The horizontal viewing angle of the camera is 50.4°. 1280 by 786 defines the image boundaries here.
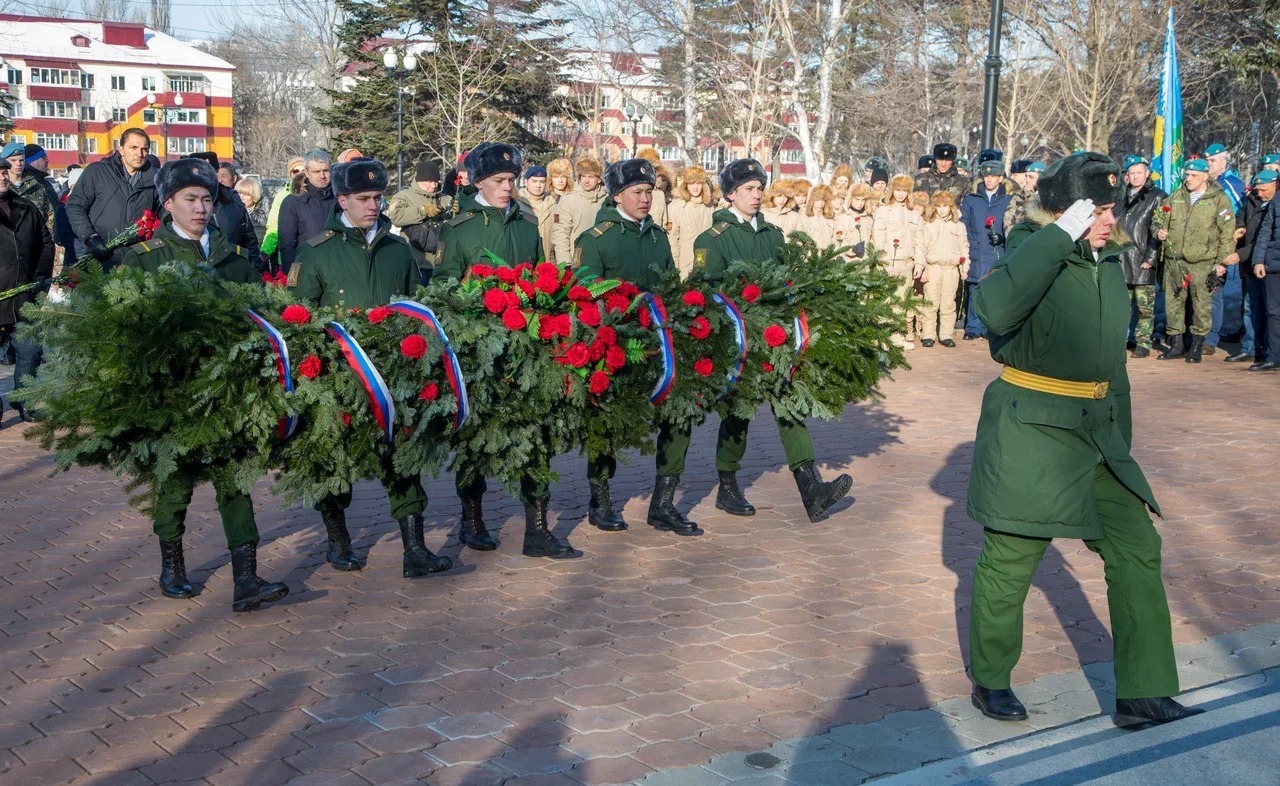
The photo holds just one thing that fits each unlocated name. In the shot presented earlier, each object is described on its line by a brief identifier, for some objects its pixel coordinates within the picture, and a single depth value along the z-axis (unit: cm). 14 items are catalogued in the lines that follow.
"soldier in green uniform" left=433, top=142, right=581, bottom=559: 736
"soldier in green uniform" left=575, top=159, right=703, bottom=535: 774
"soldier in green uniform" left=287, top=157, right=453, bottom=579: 676
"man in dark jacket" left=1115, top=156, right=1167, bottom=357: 1487
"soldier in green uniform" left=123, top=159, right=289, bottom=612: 619
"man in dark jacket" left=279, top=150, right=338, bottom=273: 1166
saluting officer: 476
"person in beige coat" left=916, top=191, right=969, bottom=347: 1598
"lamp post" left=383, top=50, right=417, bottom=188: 3109
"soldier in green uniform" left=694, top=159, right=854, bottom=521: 770
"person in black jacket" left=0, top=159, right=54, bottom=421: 1033
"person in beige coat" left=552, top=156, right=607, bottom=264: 1362
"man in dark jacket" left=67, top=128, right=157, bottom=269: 1052
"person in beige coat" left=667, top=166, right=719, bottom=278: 1420
